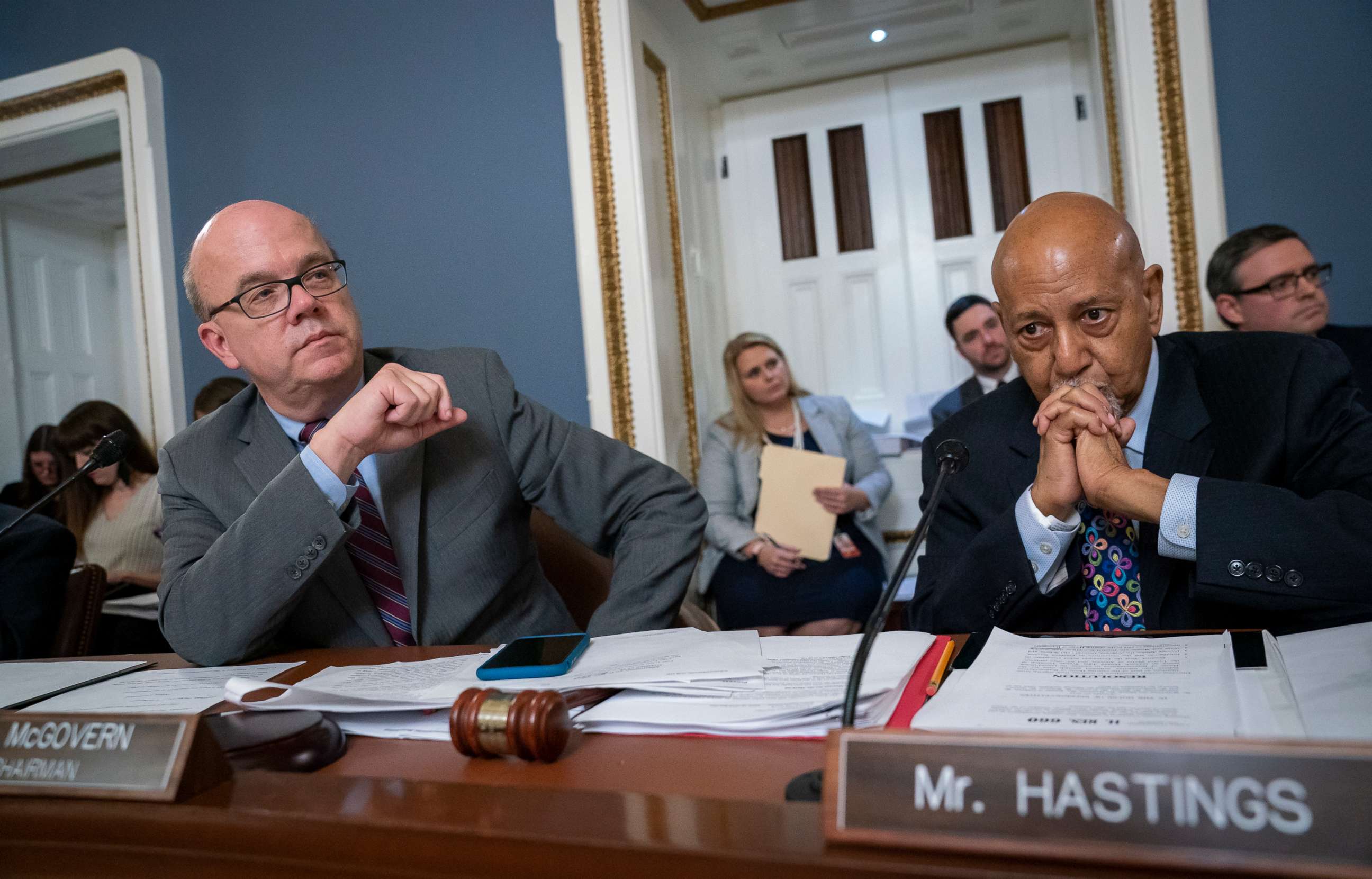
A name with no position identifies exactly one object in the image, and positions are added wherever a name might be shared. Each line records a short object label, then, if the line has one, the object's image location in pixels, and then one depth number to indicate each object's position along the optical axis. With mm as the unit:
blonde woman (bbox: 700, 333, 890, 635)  3234
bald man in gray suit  1239
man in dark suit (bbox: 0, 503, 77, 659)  1916
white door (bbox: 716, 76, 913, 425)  4297
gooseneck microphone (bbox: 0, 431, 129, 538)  1351
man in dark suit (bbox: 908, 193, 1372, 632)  1135
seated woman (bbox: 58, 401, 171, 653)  3604
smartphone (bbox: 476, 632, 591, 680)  879
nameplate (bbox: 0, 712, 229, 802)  625
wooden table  491
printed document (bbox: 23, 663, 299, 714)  936
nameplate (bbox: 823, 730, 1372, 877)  424
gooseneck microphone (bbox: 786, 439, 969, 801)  594
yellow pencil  786
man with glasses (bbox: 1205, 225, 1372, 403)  2512
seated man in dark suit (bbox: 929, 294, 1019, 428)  3631
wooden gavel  684
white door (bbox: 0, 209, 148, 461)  4910
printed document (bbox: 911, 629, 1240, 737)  634
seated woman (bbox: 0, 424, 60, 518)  4188
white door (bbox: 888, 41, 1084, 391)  4094
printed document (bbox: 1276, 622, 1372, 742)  601
